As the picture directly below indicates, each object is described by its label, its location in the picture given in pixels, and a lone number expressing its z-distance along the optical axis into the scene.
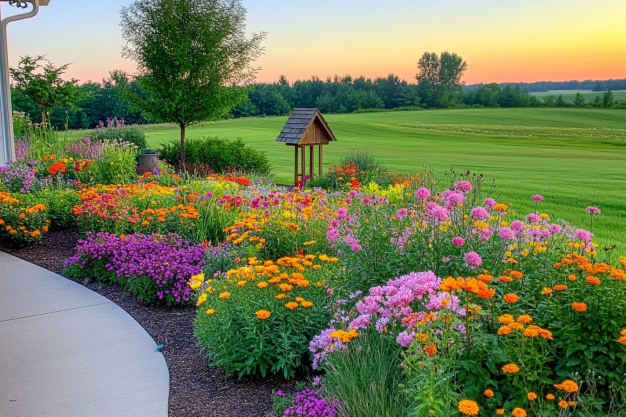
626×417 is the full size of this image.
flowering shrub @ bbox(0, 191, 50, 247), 6.74
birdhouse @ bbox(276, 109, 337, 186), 12.20
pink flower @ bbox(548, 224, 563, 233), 3.35
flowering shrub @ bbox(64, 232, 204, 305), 4.89
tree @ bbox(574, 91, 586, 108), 43.94
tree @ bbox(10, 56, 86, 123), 15.30
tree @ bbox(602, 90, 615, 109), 40.34
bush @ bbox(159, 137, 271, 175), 14.76
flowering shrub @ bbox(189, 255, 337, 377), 3.40
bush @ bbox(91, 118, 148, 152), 16.03
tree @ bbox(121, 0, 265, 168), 14.05
